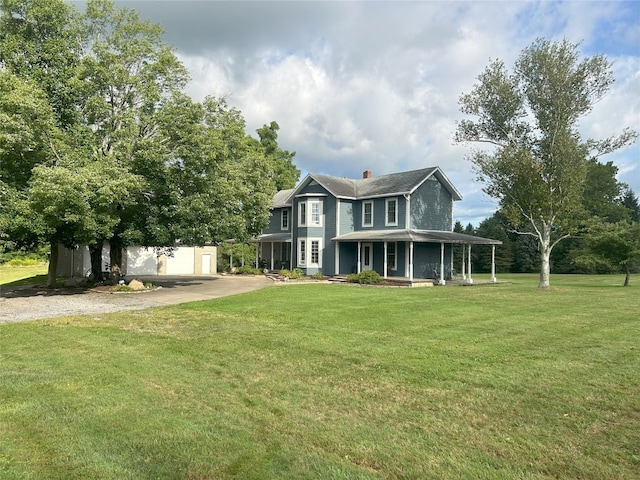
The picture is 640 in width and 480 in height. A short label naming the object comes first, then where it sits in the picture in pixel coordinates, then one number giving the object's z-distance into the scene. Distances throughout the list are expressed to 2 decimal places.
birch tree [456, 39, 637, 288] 22.08
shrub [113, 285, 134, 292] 19.69
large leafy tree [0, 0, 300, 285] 16.12
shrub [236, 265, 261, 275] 33.37
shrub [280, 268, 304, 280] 27.78
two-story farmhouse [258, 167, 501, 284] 26.91
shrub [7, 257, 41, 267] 42.94
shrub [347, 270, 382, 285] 24.59
